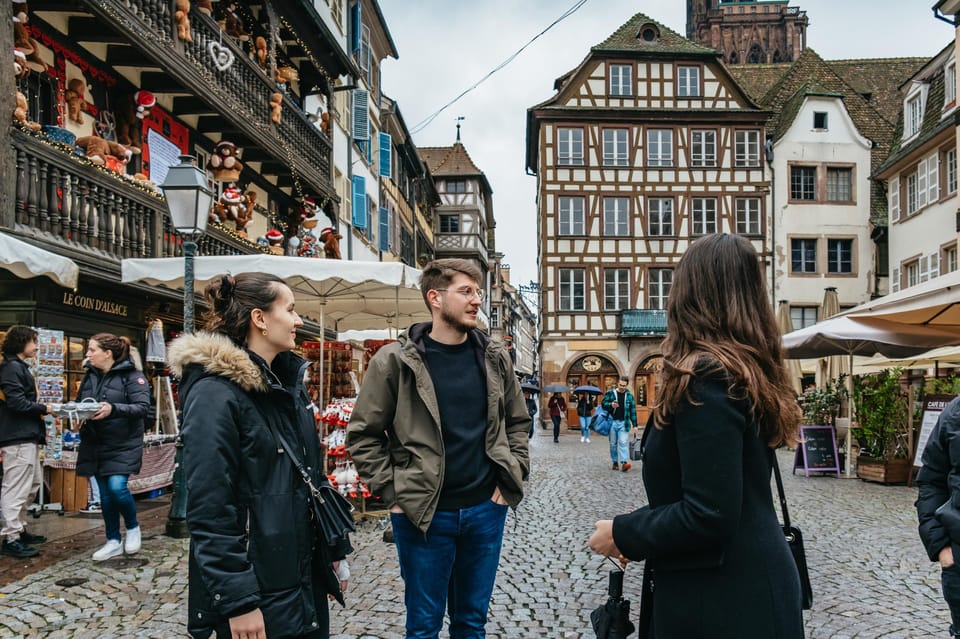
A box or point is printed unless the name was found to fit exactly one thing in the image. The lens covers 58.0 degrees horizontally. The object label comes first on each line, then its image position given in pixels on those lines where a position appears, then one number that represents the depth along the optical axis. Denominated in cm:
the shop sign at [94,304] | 1062
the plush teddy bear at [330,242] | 1966
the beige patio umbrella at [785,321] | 2388
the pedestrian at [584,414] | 2733
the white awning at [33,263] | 657
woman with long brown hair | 198
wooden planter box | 1266
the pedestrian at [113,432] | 668
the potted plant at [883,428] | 1268
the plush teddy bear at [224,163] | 1498
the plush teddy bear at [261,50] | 1664
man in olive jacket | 338
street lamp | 847
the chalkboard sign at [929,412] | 1141
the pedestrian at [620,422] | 1544
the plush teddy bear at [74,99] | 1105
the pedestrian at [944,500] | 309
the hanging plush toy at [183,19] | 1208
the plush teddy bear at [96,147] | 1066
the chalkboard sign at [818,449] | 1387
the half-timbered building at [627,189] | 3750
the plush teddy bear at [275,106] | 1623
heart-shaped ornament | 1353
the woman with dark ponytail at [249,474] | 250
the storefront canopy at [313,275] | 885
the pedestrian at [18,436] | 702
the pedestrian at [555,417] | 2777
